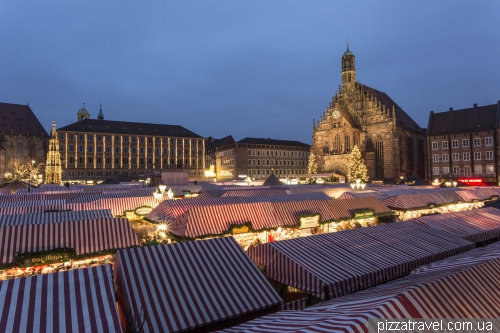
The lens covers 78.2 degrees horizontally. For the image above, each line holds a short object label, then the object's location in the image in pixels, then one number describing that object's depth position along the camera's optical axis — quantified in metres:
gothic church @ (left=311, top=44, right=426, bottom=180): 55.84
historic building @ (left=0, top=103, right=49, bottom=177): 71.69
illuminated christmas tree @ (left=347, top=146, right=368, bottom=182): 51.04
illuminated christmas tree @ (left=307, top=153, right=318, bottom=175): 63.64
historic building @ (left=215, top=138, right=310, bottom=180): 77.56
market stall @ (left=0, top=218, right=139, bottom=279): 8.91
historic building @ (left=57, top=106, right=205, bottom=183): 69.81
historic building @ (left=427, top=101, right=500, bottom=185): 46.84
